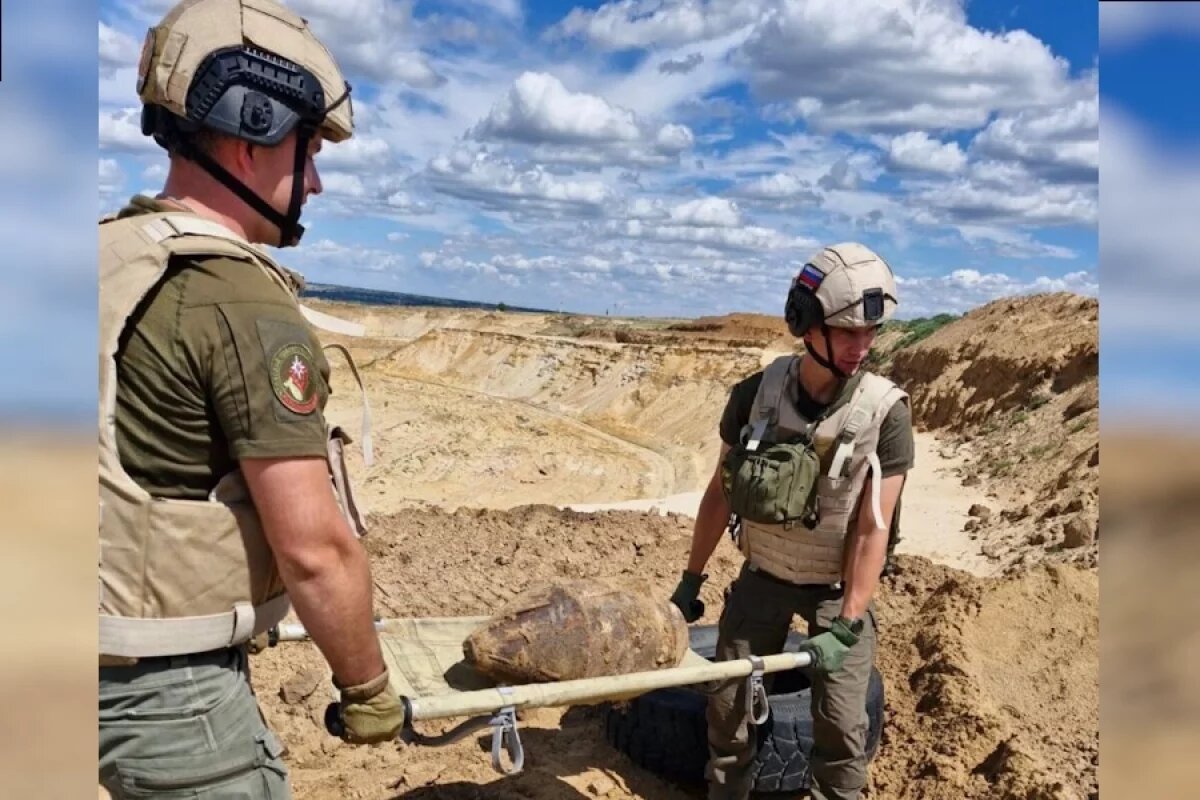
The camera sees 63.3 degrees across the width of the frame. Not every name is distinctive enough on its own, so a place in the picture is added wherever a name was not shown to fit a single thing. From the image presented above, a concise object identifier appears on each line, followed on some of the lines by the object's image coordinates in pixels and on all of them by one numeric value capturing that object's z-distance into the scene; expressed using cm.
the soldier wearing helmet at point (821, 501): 381
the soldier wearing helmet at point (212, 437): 200
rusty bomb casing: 358
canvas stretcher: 282
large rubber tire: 470
